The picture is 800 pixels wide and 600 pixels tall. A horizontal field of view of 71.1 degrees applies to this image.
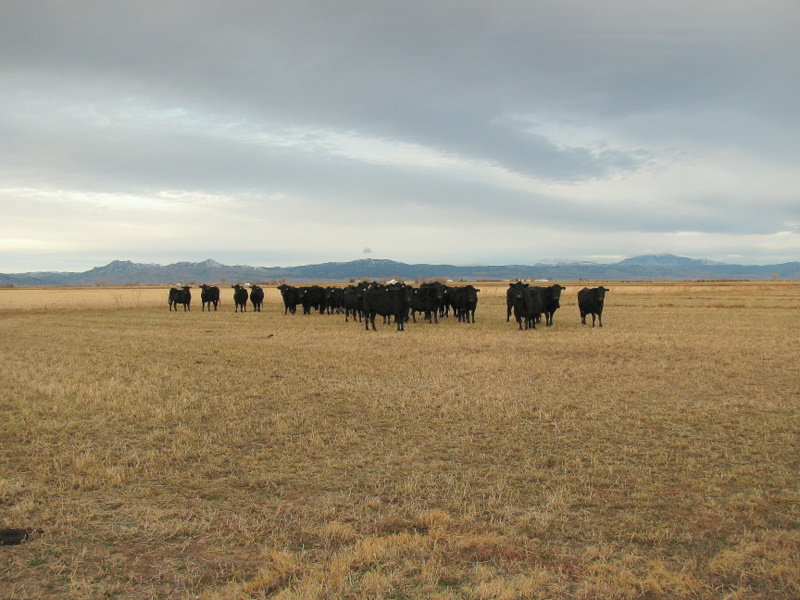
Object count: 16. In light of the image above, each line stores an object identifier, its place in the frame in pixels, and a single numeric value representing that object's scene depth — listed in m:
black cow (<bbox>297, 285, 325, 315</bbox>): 34.19
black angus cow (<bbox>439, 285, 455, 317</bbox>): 26.89
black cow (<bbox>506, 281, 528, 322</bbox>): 22.43
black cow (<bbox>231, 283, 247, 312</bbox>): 36.66
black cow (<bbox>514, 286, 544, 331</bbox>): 21.77
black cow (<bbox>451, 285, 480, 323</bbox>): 25.31
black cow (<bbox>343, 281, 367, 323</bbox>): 27.34
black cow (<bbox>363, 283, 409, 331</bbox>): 22.89
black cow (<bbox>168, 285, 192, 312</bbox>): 38.03
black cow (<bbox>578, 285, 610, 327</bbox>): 23.27
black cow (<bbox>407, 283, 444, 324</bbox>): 25.38
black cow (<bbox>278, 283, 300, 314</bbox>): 34.03
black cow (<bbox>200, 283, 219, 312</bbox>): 38.25
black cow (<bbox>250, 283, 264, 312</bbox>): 37.32
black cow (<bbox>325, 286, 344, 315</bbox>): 33.88
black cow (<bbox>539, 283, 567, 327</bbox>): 23.41
